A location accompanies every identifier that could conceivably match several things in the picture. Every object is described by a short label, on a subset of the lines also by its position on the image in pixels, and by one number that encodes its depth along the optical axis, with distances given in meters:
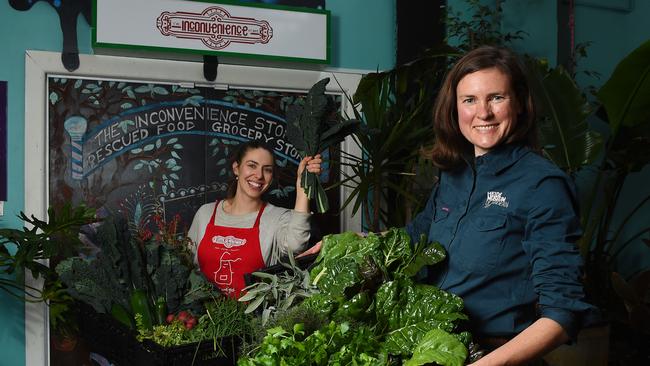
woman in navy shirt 1.45
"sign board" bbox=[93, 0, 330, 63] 3.22
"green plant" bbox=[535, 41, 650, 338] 3.36
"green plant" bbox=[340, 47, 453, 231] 3.34
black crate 1.78
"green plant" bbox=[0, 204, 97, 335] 2.74
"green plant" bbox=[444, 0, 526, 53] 3.78
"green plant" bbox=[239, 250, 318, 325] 1.71
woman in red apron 3.13
